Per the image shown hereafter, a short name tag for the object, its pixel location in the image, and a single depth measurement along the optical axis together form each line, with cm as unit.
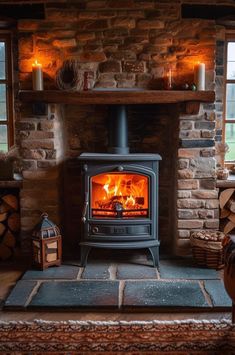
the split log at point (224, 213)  440
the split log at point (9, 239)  445
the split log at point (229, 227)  444
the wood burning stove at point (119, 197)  404
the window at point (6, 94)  458
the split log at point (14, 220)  442
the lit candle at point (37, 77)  407
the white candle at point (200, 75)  405
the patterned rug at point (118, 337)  279
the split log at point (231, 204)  434
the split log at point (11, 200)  439
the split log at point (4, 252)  445
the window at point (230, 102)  457
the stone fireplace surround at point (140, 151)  423
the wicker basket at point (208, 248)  403
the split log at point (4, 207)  442
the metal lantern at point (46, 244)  400
